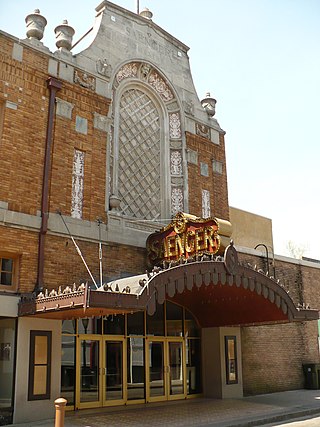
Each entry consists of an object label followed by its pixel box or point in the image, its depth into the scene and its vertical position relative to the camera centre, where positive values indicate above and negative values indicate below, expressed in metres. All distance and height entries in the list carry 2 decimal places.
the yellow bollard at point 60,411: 8.51 -1.01
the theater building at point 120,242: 13.09 +3.20
